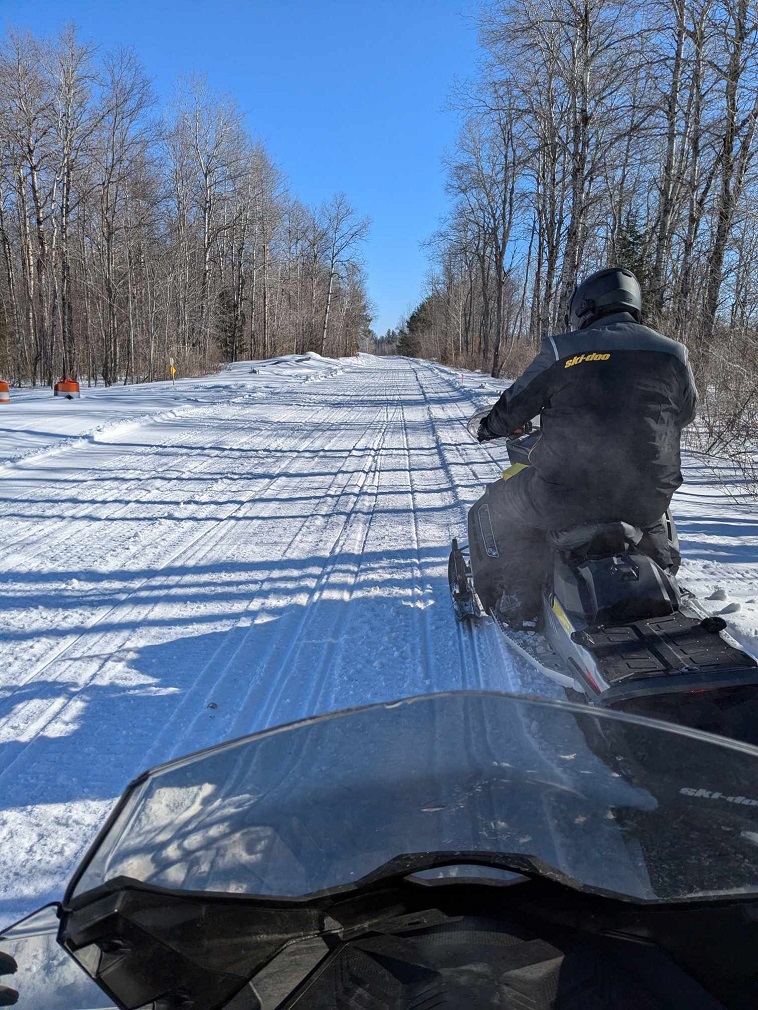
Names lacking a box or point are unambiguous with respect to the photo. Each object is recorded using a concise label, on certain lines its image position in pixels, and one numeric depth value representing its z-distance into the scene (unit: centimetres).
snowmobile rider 290
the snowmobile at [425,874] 111
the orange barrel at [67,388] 1655
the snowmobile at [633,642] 206
